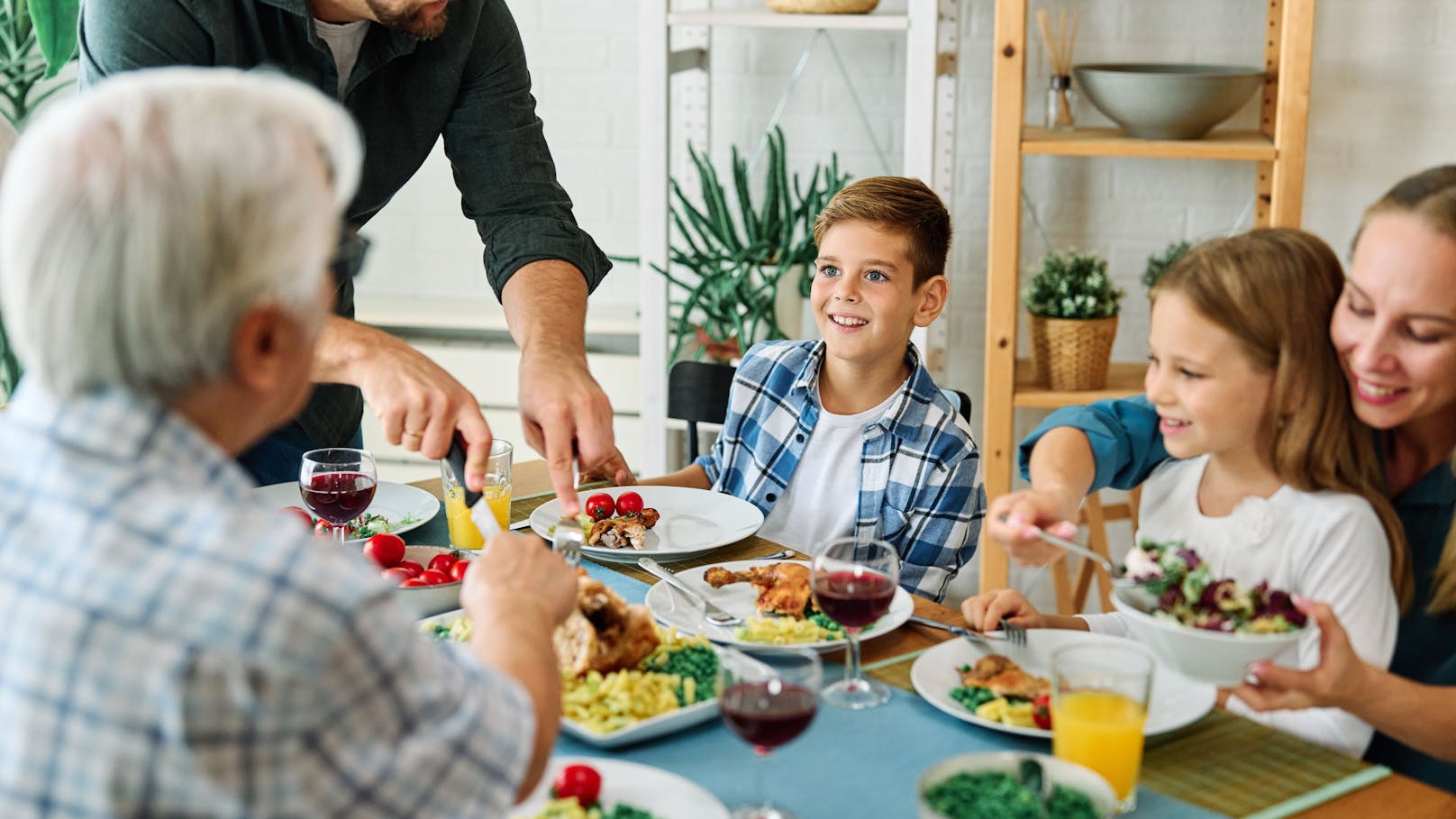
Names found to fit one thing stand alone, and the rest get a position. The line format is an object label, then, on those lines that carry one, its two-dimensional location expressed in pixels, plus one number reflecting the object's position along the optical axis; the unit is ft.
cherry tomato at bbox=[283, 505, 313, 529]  6.25
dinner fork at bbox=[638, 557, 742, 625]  5.43
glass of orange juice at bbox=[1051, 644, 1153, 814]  4.02
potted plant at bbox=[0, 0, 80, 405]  11.33
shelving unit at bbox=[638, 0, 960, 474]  10.27
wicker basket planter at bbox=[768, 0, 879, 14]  10.44
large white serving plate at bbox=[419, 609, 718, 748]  4.36
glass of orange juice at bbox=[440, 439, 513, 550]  6.24
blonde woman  4.74
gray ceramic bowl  9.77
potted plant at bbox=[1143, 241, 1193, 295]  10.49
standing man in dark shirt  5.77
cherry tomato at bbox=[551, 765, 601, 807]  3.92
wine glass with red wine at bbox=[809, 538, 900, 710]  4.78
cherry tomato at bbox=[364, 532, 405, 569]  5.85
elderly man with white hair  2.60
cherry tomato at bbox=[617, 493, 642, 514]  6.62
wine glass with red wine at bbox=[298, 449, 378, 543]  6.03
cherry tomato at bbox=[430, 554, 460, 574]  5.76
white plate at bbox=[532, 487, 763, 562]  6.27
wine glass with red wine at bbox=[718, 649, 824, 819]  3.88
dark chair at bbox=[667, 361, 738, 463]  8.89
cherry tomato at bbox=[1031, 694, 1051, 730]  4.50
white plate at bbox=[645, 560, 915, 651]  5.29
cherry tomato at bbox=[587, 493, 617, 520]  6.50
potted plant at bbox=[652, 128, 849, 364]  11.03
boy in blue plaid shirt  7.29
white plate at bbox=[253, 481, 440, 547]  6.90
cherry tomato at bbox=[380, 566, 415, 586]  5.55
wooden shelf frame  9.66
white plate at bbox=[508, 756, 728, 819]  3.88
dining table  4.10
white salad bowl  4.04
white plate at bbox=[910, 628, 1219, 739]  4.53
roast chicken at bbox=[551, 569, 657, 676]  4.71
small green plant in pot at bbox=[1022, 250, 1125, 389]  10.31
